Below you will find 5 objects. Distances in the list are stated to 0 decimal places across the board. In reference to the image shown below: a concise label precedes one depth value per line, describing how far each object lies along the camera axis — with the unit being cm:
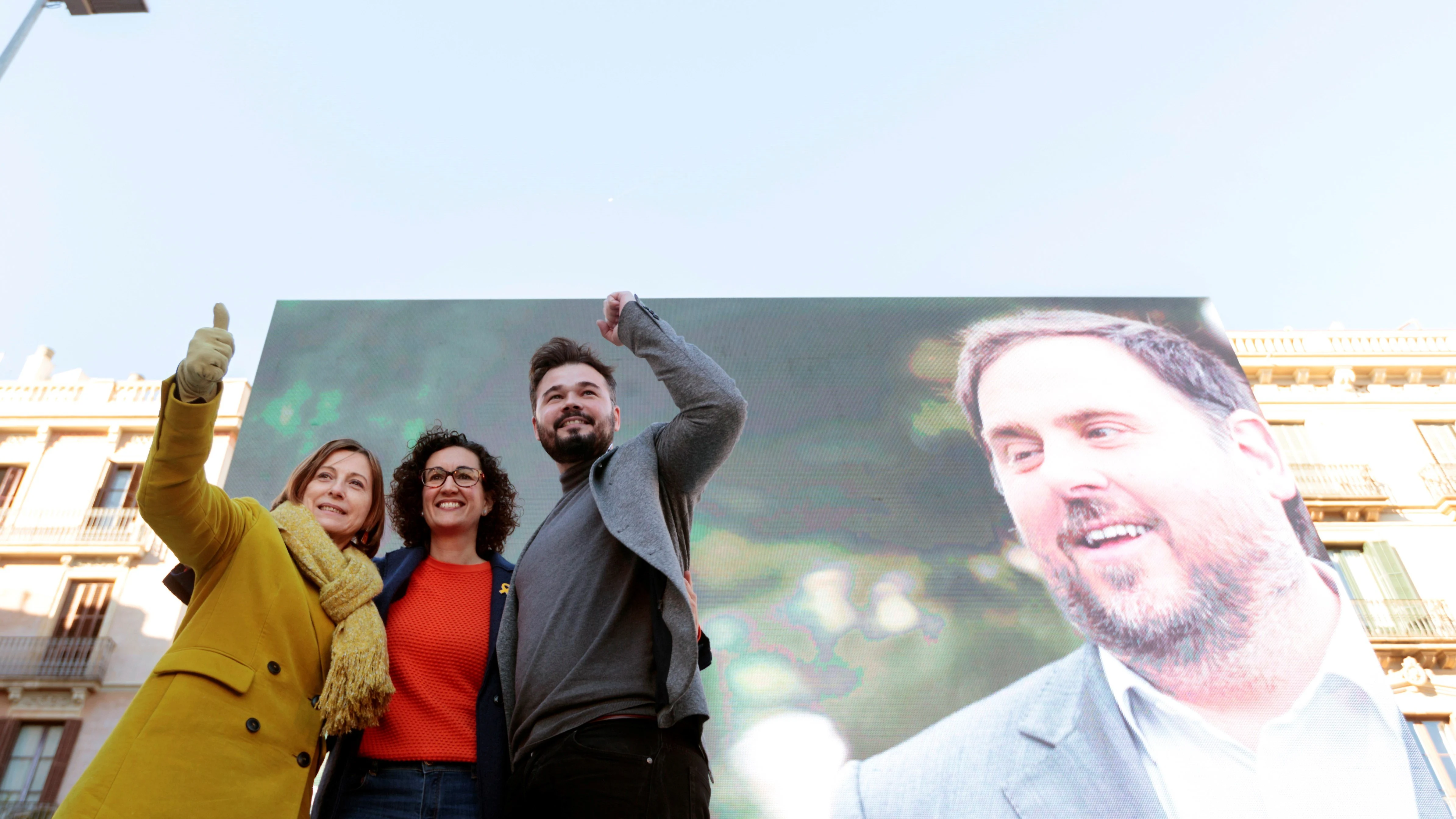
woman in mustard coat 154
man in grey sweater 157
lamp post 517
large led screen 747
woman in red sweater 185
